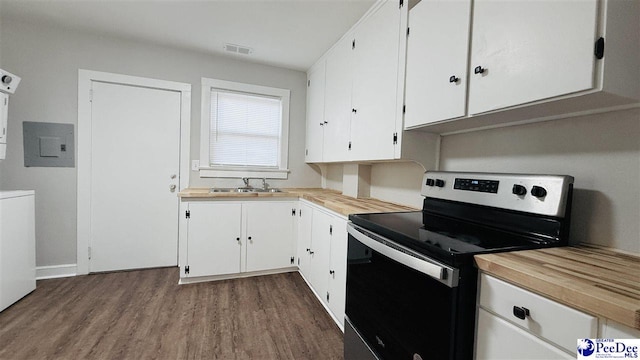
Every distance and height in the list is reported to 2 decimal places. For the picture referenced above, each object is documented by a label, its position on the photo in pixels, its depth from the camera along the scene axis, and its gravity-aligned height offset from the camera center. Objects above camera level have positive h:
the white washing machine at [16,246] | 1.95 -0.67
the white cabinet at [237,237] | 2.48 -0.67
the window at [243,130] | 2.99 +0.48
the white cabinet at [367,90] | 1.64 +0.65
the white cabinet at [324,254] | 1.78 -0.66
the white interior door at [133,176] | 2.66 -0.11
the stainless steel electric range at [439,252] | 0.84 -0.30
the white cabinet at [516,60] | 0.81 +0.46
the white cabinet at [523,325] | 0.61 -0.38
